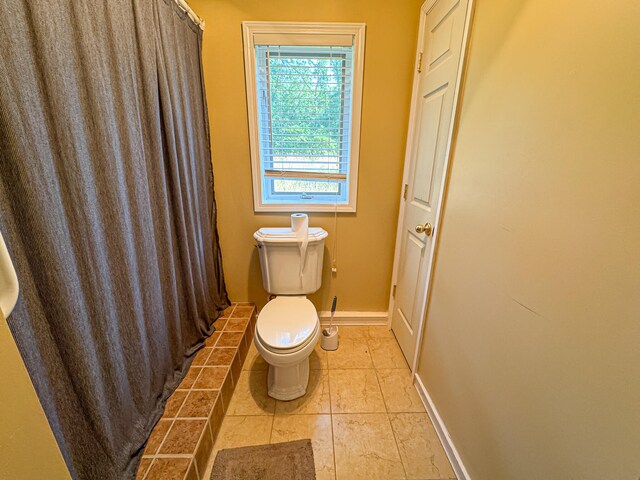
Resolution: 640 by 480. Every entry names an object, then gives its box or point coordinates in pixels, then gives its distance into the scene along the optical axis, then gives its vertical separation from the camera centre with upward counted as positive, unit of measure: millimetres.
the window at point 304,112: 1503 +276
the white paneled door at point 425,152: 1143 +37
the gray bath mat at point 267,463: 1057 -1267
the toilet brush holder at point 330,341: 1757 -1214
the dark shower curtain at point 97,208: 596 -160
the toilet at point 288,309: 1237 -840
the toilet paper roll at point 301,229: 1590 -436
